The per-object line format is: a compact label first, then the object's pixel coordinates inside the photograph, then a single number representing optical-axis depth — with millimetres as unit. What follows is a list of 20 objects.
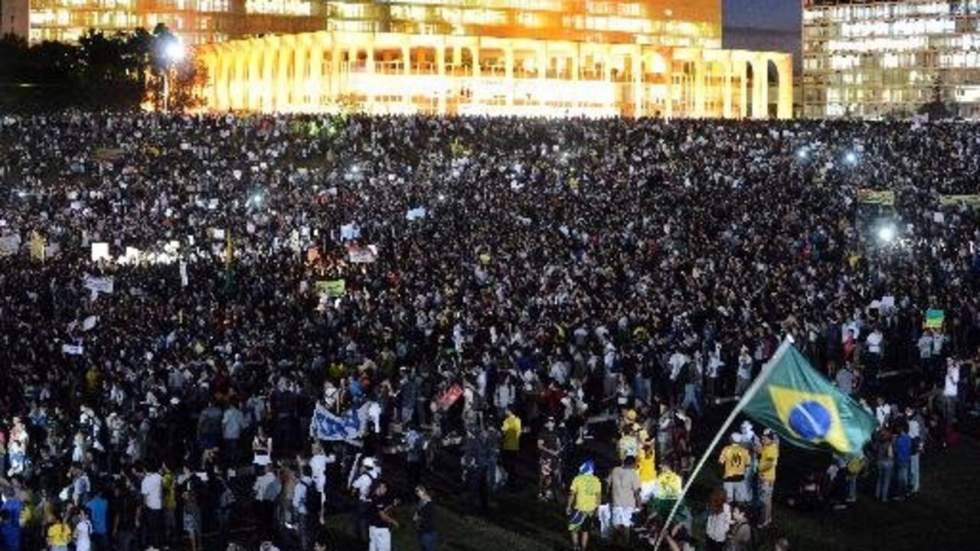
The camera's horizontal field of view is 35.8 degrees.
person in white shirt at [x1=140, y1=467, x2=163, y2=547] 17609
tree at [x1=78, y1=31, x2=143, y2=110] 97375
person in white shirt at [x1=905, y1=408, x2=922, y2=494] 20031
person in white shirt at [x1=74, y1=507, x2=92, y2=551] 16281
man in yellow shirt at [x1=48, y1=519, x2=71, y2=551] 16188
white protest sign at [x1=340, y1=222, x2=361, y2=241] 39594
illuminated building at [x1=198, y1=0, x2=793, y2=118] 106125
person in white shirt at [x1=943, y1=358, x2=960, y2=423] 22812
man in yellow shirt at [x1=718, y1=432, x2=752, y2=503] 17516
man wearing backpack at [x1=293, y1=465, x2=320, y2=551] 17312
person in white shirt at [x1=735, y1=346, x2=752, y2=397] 24797
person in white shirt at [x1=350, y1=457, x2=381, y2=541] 16859
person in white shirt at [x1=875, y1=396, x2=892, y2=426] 20031
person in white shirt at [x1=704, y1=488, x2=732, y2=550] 15680
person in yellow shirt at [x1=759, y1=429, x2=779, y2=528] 17922
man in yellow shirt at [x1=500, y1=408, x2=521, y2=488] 19750
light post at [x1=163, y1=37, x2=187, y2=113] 103188
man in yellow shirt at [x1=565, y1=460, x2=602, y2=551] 16672
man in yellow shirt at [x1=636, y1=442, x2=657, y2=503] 17594
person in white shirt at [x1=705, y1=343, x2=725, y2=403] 25516
